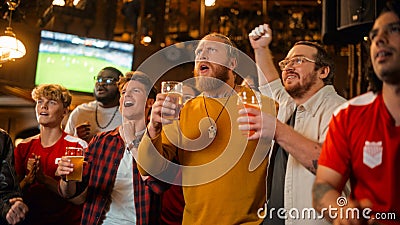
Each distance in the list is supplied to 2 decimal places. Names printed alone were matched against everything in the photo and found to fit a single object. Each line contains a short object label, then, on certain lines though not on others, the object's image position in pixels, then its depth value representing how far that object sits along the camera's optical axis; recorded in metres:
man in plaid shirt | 3.07
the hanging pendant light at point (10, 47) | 4.19
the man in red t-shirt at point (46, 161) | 3.58
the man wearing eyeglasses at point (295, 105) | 2.52
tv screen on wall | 6.38
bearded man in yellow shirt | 2.58
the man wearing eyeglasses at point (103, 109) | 4.31
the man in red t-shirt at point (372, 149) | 1.86
